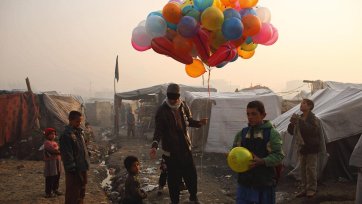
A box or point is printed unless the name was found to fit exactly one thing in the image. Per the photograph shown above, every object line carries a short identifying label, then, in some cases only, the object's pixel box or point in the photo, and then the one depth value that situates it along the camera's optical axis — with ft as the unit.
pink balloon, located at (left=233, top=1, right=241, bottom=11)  19.04
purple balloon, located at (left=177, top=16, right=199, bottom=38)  17.25
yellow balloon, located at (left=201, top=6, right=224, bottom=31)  17.08
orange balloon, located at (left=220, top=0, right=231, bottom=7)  18.90
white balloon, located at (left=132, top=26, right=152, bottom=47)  19.36
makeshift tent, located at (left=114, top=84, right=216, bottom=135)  59.67
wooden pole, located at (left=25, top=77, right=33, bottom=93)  43.24
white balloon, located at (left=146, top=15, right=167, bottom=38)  18.08
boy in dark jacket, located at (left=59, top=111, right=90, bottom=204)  15.65
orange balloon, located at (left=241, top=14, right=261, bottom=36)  18.03
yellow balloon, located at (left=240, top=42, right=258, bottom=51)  20.29
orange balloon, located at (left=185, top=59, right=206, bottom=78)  20.58
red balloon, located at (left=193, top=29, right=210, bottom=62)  18.07
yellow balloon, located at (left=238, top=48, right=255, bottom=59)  21.48
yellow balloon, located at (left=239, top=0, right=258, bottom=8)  18.92
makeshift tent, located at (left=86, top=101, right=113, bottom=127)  107.85
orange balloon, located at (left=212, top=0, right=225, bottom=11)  18.04
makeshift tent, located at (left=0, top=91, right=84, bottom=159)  39.99
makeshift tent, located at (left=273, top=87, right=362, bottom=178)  24.13
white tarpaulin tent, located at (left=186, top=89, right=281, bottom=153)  38.68
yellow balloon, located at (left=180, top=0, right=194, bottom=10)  18.18
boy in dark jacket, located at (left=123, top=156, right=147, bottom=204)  13.50
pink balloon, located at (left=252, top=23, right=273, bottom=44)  19.43
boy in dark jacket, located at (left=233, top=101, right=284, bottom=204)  10.81
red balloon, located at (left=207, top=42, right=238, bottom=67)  18.20
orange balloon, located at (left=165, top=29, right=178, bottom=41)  18.57
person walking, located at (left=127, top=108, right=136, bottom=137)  65.33
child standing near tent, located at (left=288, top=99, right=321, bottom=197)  19.74
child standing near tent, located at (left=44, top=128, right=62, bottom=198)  21.77
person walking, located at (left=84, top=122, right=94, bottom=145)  49.15
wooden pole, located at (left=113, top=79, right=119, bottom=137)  64.64
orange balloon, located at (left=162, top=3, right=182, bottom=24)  17.81
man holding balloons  16.96
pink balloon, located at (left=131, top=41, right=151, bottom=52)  19.96
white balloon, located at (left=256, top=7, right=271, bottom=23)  19.73
